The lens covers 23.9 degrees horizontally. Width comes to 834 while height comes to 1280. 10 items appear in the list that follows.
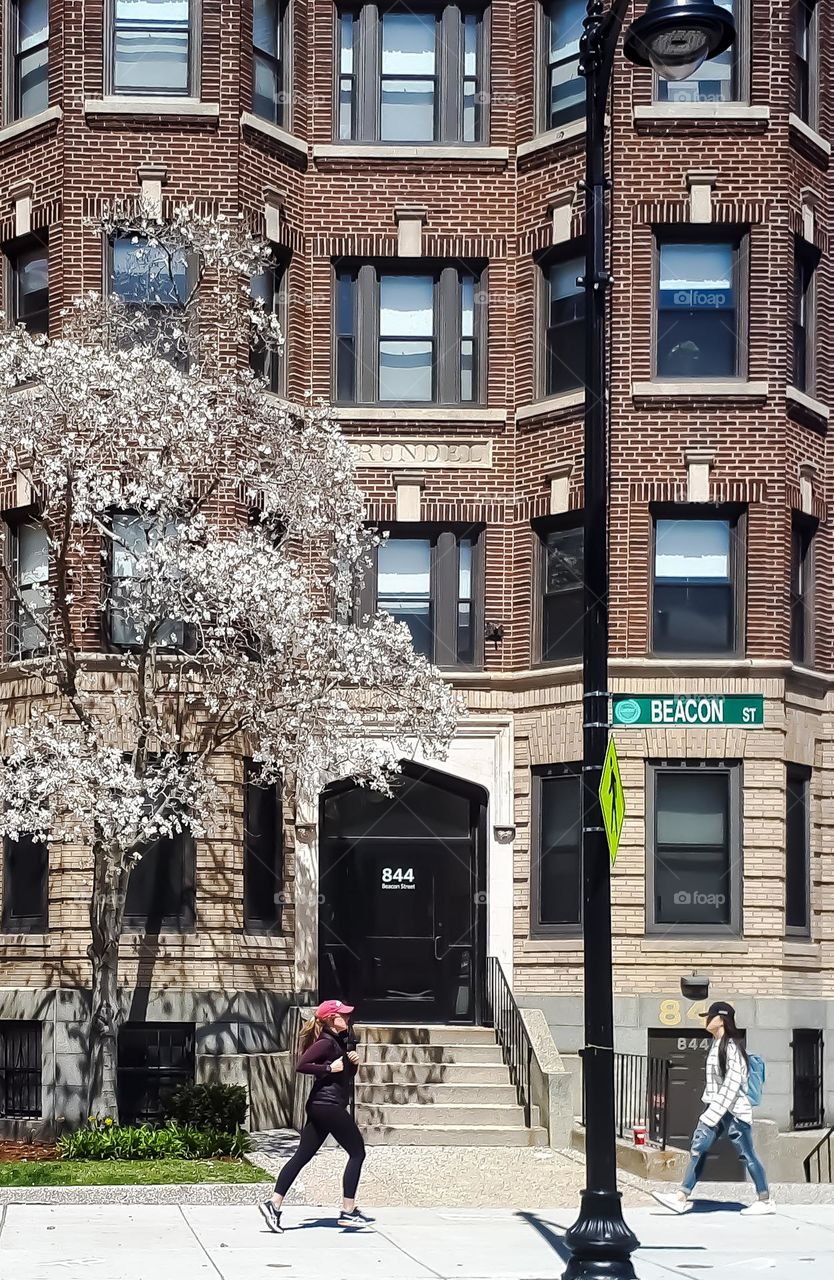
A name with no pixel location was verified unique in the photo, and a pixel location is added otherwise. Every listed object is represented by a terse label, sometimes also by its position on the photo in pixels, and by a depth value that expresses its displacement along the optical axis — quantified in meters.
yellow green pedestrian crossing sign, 14.02
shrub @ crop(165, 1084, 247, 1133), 20.28
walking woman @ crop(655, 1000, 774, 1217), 16.94
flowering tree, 19.03
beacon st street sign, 23.19
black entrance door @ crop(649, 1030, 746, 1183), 19.83
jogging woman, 15.70
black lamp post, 13.03
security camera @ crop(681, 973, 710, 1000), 22.98
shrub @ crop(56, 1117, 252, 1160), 18.69
